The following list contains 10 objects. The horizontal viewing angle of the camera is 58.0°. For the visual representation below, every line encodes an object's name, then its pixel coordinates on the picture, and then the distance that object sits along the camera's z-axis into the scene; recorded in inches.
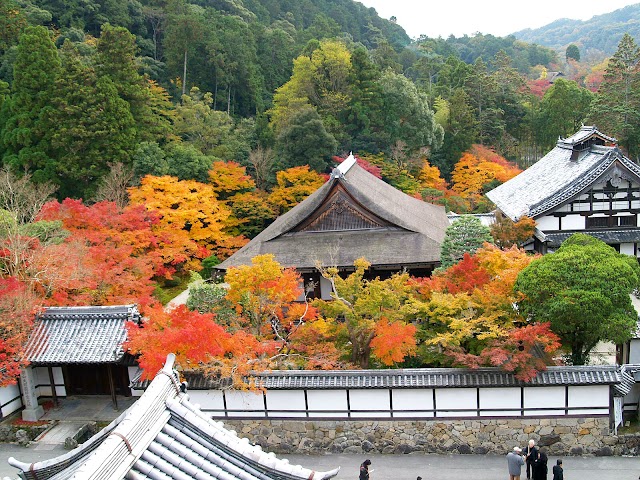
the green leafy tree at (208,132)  1467.8
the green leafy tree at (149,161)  1187.3
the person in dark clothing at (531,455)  481.7
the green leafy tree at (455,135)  1771.7
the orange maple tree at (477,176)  1553.4
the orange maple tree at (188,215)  1024.9
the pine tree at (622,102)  1581.0
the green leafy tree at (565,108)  1828.2
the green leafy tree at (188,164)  1206.9
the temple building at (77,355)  615.2
